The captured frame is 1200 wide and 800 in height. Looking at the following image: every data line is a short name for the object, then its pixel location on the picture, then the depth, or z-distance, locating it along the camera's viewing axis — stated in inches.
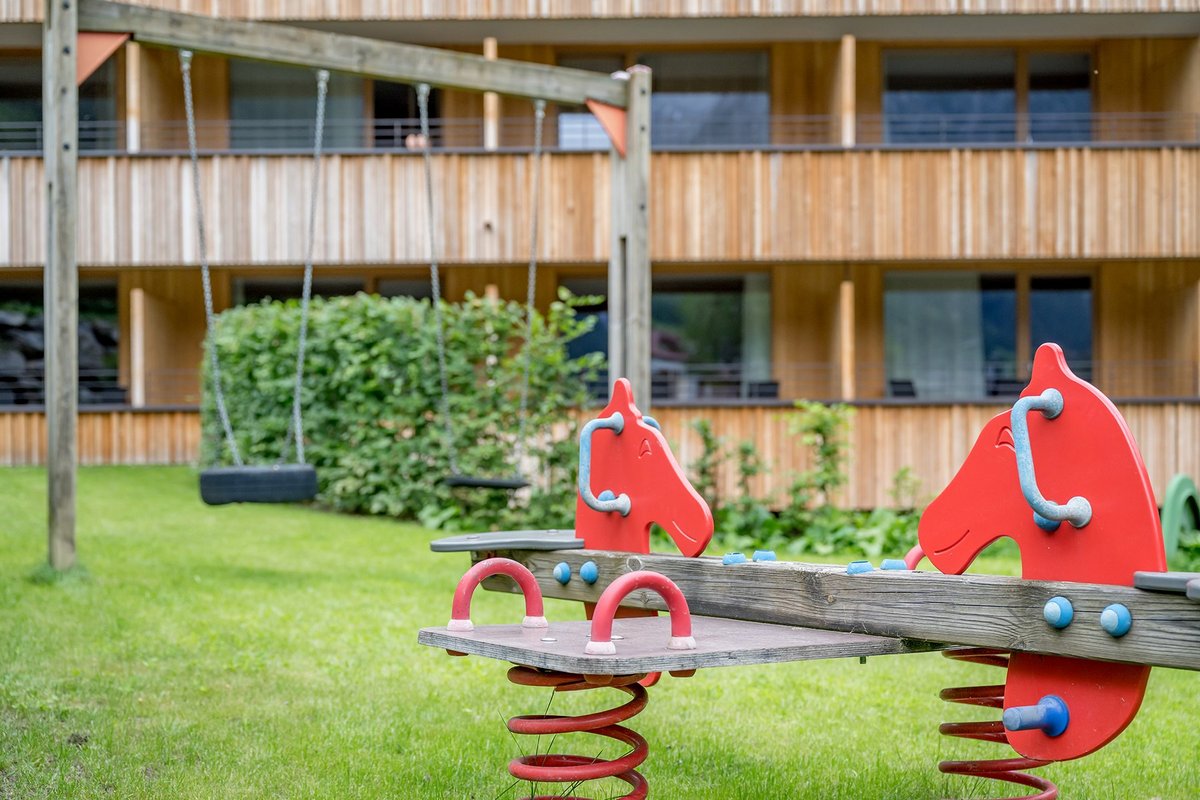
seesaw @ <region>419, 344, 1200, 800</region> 106.6
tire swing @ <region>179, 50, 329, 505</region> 301.7
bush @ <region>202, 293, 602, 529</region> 503.2
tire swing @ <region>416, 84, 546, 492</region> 347.2
